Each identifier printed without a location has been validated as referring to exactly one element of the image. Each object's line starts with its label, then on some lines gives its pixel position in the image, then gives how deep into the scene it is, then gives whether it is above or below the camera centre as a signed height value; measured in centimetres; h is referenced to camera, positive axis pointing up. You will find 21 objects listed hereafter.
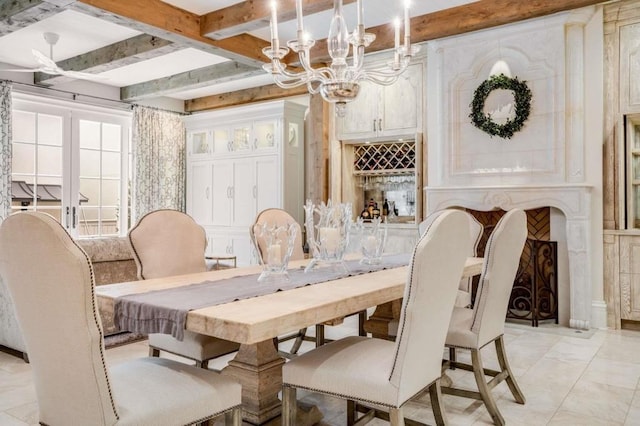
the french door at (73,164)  622 +69
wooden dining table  148 -32
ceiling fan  445 +145
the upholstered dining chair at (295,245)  304 -19
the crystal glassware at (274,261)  224 -22
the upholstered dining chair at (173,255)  225 -22
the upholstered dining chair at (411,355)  160 -53
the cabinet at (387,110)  526 +118
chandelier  264 +91
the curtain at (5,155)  575 +70
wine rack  558 +67
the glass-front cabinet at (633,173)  431 +38
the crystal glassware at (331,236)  261 -12
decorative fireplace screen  443 -67
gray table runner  160 -31
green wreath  452 +104
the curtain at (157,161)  725 +82
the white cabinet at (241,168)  647 +65
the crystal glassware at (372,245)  278 -18
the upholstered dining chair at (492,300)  221 -41
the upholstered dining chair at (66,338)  128 -34
